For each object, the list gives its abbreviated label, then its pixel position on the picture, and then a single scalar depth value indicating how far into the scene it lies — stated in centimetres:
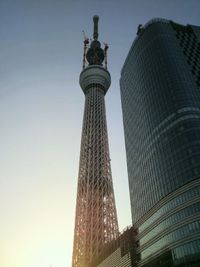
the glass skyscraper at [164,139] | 6700
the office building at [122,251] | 7966
